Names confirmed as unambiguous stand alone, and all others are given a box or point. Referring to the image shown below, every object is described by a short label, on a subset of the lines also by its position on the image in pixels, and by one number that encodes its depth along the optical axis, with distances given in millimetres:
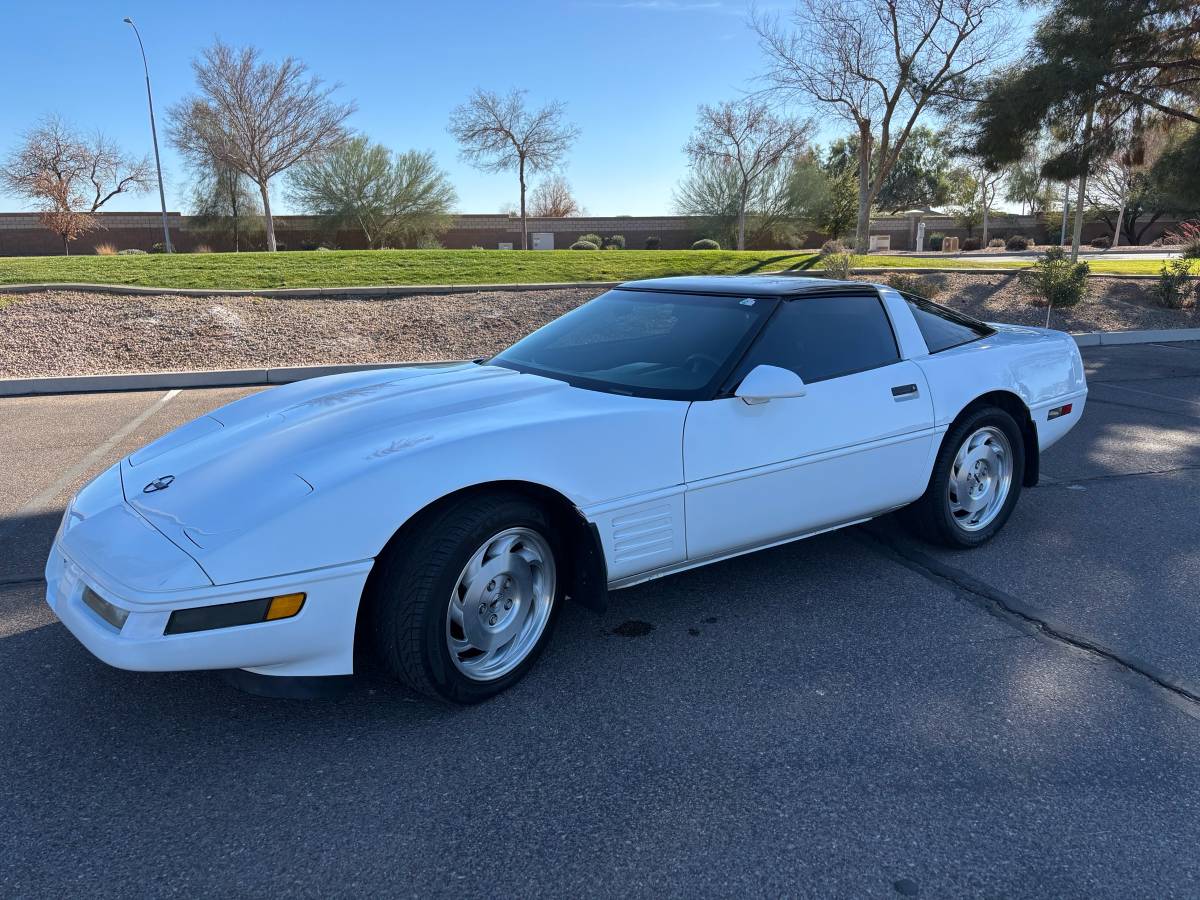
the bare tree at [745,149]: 32594
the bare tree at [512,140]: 30156
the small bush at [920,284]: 13158
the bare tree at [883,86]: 21078
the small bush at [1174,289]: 14453
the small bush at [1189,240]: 16781
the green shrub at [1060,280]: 13266
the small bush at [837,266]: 14047
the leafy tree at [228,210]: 37656
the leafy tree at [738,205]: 38188
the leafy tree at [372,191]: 36188
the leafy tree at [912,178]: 62531
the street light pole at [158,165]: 29289
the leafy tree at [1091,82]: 14425
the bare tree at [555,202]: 62000
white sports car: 2324
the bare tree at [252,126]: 27969
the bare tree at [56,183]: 38469
